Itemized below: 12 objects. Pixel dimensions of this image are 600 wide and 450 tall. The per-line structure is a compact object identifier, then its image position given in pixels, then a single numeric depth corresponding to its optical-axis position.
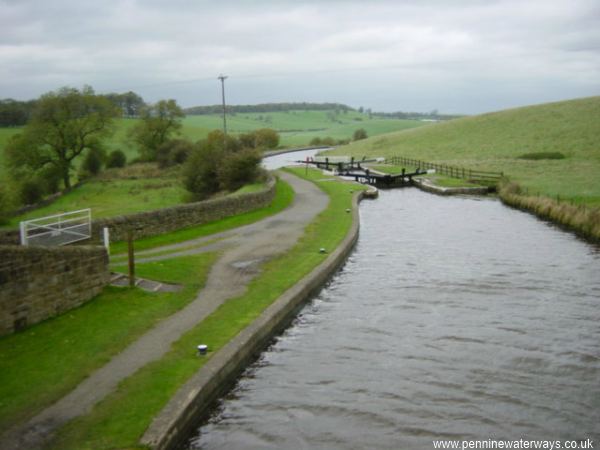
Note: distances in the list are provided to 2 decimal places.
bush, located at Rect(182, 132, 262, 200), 39.66
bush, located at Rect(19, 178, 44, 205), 53.62
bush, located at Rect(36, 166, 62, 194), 57.84
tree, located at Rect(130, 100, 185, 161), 82.25
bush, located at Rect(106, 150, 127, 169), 76.64
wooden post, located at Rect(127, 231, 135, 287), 15.30
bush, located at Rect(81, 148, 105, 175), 69.44
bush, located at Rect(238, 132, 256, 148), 46.50
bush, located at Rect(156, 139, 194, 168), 70.88
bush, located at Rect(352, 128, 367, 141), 124.81
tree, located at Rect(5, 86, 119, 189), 58.41
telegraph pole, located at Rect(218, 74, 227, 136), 50.84
